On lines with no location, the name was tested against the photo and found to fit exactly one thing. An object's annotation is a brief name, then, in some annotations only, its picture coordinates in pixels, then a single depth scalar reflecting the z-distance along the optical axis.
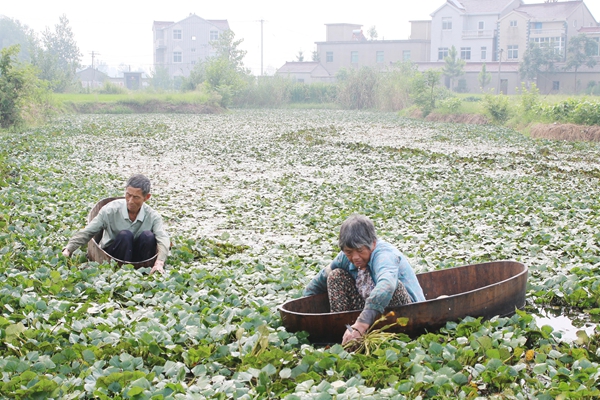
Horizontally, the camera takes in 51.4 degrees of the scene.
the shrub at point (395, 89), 37.47
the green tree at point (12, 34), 80.81
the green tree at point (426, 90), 30.77
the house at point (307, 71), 60.72
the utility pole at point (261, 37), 59.67
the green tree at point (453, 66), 48.88
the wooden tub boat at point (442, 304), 3.69
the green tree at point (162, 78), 64.88
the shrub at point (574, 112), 19.19
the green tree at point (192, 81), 44.41
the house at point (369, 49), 60.03
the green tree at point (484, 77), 46.25
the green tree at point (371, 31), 69.56
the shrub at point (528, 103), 23.00
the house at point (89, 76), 75.99
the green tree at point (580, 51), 47.22
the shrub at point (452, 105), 28.53
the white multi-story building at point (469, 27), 54.28
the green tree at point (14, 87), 19.00
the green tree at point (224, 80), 38.44
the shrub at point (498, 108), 25.37
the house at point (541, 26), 50.38
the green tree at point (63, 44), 59.77
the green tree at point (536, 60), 47.59
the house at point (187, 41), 67.69
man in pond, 5.27
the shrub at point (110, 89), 42.28
